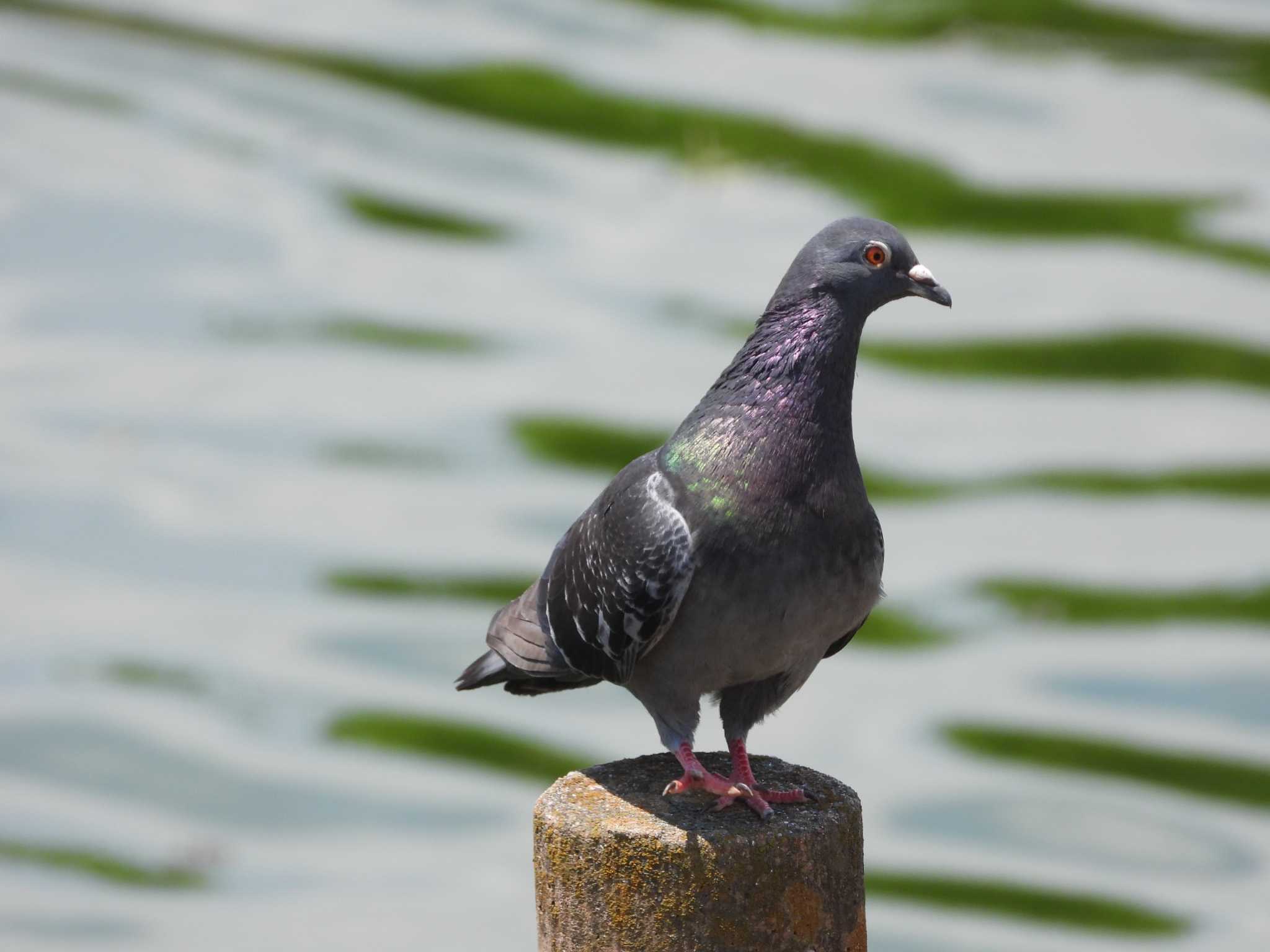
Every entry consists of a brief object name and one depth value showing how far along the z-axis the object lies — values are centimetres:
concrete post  923
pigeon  1048
